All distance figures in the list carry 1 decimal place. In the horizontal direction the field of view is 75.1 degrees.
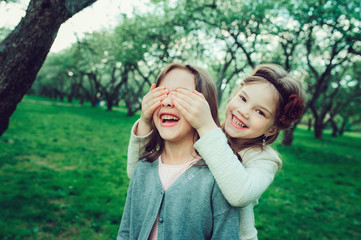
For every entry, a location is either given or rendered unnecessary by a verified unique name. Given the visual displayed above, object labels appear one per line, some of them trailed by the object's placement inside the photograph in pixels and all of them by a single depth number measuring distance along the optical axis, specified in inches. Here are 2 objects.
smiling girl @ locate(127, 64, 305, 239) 48.0
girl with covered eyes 51.7
